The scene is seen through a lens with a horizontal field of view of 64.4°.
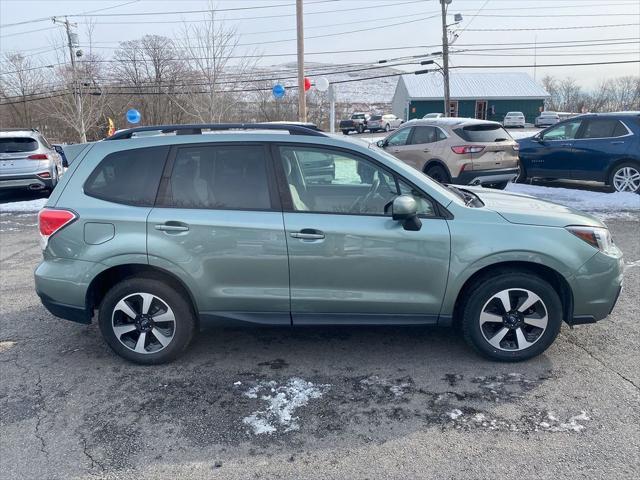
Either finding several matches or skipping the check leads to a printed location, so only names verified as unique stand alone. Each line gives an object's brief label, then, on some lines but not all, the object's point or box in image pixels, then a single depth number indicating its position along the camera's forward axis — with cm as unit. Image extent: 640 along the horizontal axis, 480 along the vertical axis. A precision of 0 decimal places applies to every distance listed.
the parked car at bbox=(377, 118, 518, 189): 1067
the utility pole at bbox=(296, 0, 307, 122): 1748
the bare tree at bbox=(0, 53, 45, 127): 4675
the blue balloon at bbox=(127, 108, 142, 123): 1882
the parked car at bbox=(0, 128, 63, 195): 1198
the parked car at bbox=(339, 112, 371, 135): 5092
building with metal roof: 5734
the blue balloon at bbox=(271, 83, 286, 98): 1863
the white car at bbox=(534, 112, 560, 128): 5088
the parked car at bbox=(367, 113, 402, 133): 5124
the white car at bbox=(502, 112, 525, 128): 5128
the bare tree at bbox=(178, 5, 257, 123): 2455
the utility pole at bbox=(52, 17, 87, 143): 3453
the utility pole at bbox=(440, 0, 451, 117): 3269
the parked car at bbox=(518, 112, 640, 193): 1049
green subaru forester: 362
